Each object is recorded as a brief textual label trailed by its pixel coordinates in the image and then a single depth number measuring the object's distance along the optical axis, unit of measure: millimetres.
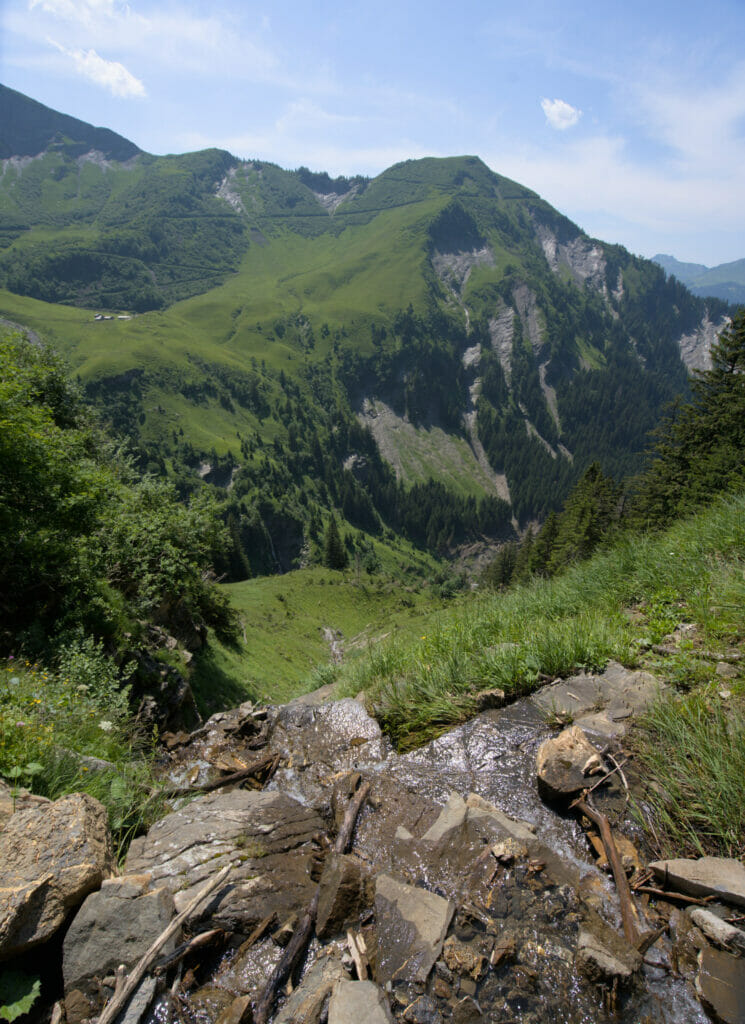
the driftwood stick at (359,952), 3213
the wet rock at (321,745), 6020
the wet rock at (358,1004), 2895
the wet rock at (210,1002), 3145
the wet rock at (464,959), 3119
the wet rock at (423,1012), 2896
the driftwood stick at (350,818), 4527
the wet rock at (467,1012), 2871
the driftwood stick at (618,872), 3150
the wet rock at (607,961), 2854
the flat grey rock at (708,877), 3002
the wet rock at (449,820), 4355
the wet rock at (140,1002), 3008
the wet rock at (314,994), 3003
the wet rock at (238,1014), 3078
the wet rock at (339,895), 3627
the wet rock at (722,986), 2592
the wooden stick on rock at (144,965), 2977
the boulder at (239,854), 3930
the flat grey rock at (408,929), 3209
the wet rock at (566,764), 4305
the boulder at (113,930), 3229
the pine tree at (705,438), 29656
